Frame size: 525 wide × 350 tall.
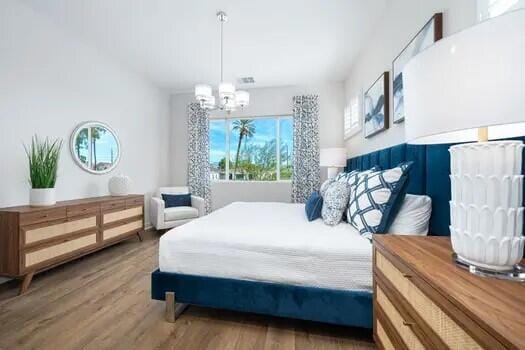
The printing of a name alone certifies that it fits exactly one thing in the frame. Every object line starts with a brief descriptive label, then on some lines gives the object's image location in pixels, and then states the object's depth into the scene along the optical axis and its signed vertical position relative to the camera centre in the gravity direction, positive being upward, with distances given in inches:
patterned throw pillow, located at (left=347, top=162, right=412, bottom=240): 59.2 -6.4
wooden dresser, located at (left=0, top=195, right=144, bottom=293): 82.7 -23.0
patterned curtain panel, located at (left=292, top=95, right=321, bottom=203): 176.9 +18.9
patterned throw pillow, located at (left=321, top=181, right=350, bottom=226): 75.2 -9.4
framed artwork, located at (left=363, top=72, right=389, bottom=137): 94.6 +28.0
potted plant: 96.0 -0.2
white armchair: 152.8 -24.9
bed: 55.7 -22.0
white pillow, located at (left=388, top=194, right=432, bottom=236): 58.7 -10.4
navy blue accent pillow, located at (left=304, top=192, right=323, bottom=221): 84.5 -11.9
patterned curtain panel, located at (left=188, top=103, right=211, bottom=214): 191.8 +17.2
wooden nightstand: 19.6 -12.2
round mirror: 125.7 +14.1
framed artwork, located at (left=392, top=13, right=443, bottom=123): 61.3 +35.4
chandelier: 105.6 +34.2
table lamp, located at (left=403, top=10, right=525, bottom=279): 22.5 +5.5
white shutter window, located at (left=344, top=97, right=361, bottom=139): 137.5 +32.2
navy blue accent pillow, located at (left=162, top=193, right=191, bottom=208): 167.6 -18.0
